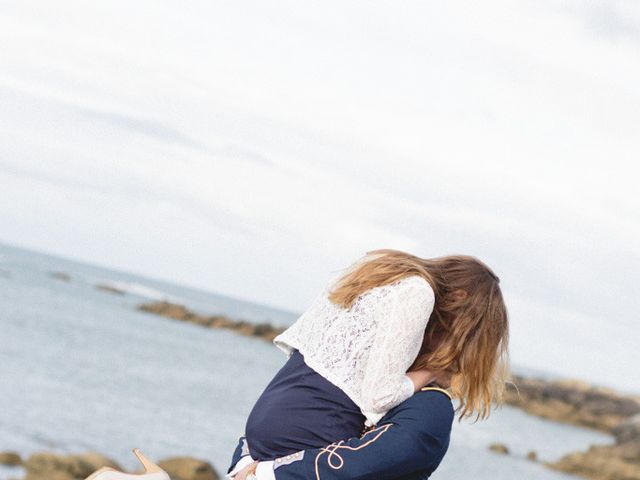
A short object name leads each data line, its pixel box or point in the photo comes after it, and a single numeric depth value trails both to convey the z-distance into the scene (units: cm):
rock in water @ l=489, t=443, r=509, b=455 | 2694
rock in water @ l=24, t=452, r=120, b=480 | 1333
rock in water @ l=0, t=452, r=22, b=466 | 1395
